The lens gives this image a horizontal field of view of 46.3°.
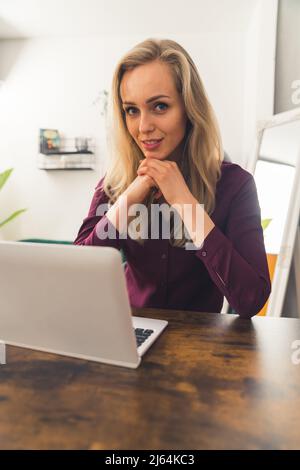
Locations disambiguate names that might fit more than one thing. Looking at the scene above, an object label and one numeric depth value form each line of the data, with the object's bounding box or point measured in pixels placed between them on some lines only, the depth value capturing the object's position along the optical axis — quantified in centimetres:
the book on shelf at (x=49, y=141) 362
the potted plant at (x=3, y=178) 323
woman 99
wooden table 44
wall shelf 362
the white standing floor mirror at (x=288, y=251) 190
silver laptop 57
